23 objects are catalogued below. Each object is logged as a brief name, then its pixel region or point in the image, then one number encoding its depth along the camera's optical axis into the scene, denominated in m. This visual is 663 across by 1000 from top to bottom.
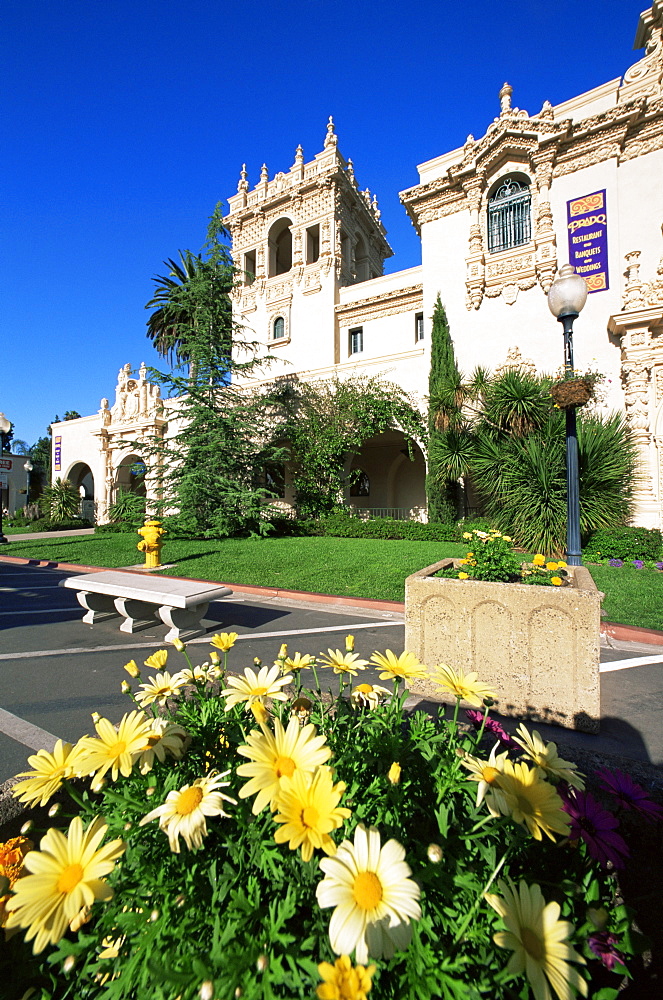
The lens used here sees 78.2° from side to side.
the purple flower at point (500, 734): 1.45
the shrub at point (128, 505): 13.74
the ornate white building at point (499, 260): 12.48
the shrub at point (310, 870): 0.71
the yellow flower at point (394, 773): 0.95
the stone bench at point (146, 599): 4.38
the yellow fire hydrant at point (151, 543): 9.41
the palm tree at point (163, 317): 20.46
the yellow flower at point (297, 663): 1.47
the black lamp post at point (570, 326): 5.22
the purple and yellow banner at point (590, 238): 13.08
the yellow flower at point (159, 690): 1.38
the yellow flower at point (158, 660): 1.51
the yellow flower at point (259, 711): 1.10
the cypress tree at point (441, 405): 13.30
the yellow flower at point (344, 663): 1.50
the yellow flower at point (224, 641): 1.63
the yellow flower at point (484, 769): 0.96
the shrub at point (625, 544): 9.34
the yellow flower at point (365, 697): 1.43
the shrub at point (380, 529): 12.62
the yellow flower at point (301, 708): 1.33
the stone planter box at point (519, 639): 2.72
